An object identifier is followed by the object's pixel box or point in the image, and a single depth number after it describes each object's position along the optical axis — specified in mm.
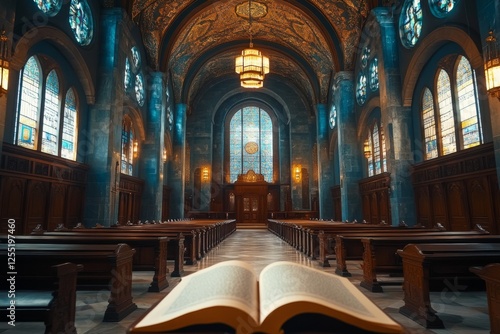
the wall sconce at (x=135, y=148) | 15500
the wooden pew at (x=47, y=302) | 2523
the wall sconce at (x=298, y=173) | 25844
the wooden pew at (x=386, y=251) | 4902
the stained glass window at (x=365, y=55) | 15318
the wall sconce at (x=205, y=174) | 25852
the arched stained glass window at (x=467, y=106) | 8805
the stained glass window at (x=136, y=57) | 15125
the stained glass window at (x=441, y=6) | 9333
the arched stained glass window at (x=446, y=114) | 9922
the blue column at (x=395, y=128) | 11320
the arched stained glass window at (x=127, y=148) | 14555
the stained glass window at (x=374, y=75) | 14383
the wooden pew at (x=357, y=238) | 5613
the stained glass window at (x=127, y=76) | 14083
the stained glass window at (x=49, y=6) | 8828
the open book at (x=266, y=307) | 1137
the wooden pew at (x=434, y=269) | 3441
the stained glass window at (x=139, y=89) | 15527
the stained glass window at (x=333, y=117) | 20153
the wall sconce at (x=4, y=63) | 5828
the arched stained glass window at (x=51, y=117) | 9523
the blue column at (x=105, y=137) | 10938
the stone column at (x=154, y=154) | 16047
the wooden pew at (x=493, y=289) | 2605
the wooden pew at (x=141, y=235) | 5574
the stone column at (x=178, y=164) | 21062
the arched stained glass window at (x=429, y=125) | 10867
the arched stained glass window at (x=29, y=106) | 8453
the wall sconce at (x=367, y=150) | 15409
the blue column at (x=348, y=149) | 16469
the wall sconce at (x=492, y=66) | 6145
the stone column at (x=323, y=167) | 21000
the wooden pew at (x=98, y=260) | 3449
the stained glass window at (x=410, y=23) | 11084
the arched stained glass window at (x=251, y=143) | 28188
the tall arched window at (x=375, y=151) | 14570
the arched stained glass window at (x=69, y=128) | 10520
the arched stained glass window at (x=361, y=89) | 15938
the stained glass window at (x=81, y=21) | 10555
